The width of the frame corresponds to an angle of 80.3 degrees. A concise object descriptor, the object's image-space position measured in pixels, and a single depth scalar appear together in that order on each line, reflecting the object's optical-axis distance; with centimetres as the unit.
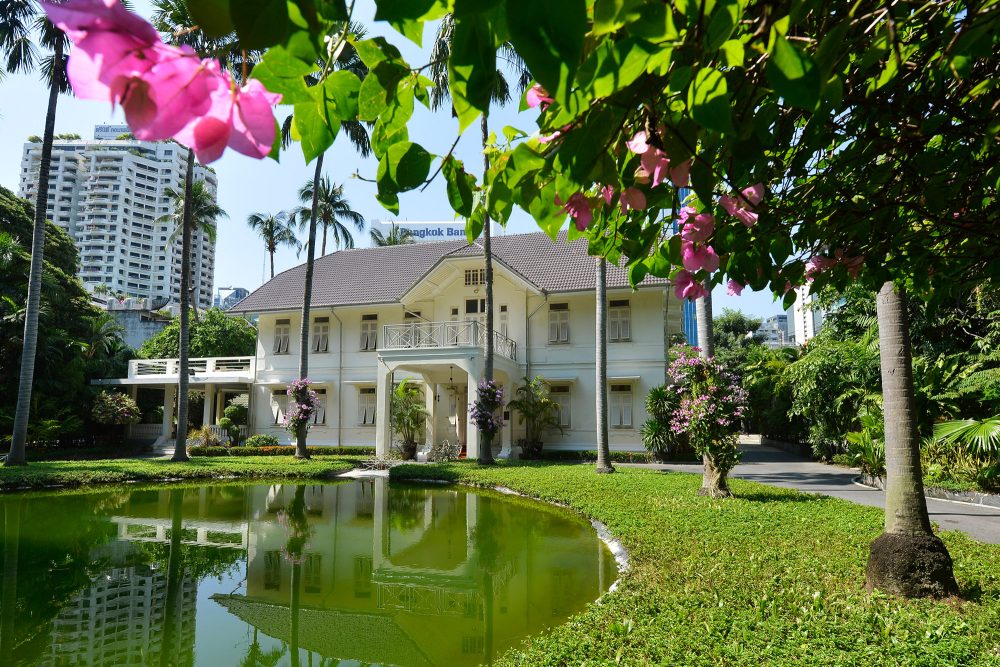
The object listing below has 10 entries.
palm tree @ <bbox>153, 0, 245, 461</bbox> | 1703
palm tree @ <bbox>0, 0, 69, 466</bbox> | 1496
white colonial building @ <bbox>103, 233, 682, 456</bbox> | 1891
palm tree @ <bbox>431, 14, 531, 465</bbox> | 1550
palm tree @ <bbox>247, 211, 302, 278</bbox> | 3150
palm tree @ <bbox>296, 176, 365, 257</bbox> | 2423
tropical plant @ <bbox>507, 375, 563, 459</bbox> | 1839
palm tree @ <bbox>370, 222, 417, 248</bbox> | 3344
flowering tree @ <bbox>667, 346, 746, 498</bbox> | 962
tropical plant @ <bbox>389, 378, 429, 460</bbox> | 1925
